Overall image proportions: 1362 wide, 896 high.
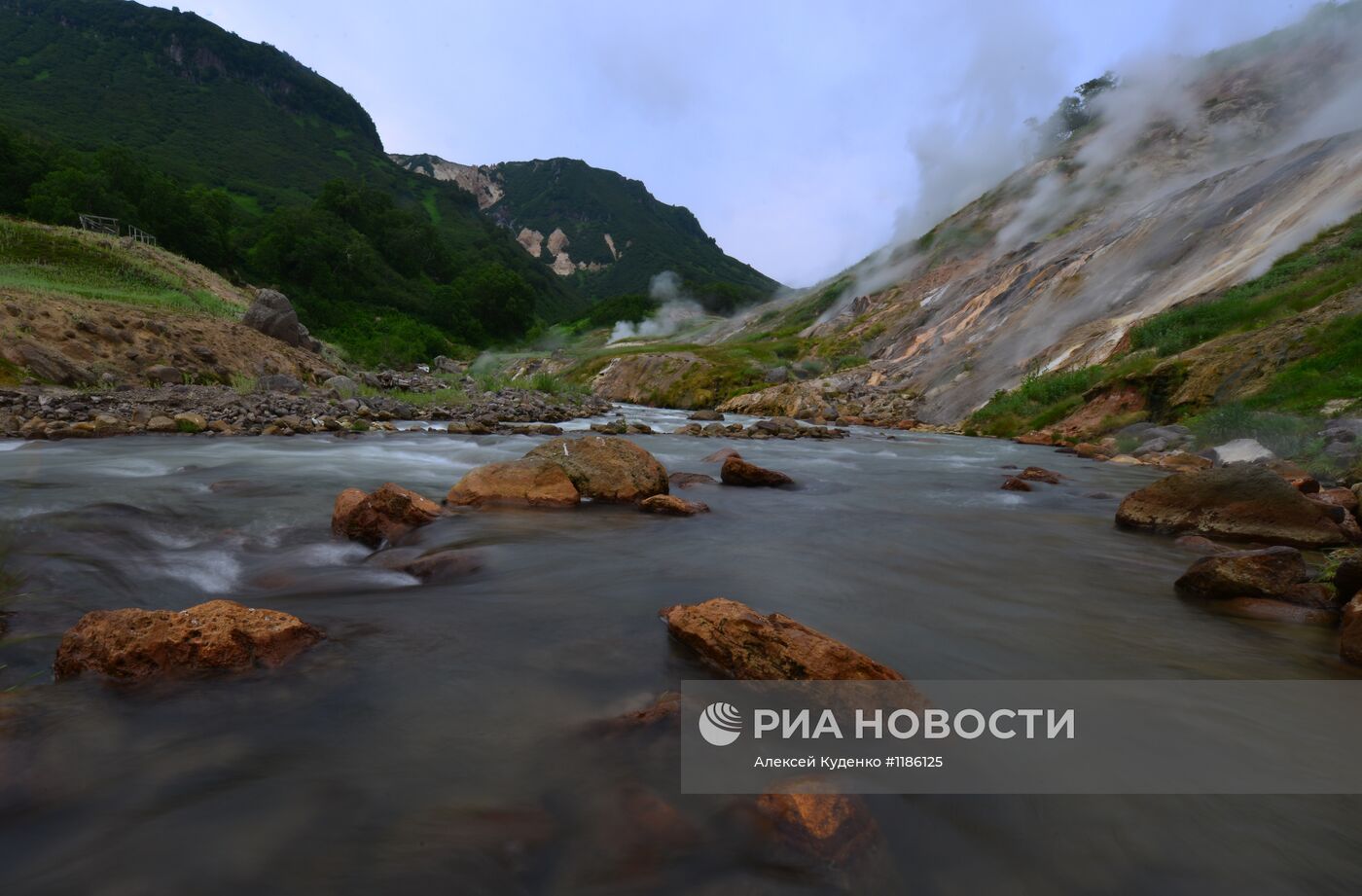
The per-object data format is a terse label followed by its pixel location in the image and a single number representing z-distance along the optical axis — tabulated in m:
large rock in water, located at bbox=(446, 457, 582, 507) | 9.41
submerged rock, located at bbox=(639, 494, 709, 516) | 9.45
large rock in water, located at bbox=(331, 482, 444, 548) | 7.62
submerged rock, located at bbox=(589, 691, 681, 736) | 3.68
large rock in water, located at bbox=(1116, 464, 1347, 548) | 7.65
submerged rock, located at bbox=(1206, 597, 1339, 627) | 5.39
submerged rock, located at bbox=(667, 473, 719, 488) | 12.01
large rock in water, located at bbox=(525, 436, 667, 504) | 10.02
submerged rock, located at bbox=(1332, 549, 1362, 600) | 5.34
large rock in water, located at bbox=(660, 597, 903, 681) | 3.90
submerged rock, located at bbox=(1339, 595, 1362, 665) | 4.62
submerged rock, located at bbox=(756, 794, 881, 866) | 2.74
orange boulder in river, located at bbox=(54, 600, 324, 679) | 3.90
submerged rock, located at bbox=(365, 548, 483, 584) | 6.42
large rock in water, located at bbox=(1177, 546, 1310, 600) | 5.75
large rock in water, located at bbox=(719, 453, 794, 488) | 12.34
